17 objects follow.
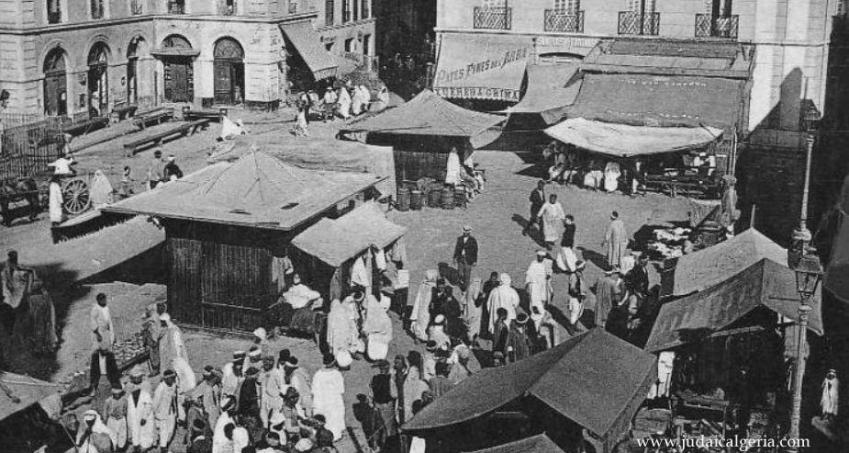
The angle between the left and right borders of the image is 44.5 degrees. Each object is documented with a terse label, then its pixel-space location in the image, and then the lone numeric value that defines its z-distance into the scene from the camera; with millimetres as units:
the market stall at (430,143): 28578
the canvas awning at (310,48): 44000
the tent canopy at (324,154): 25703
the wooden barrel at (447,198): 28438
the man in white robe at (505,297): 18219
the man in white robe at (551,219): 24438
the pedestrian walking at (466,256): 21609
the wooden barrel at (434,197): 28641
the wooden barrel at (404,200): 28212
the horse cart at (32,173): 26656
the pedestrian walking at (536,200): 25778
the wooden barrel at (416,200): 28344
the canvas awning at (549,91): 34688
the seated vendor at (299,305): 18484
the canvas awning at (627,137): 29141
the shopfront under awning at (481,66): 37781
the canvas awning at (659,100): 30422
